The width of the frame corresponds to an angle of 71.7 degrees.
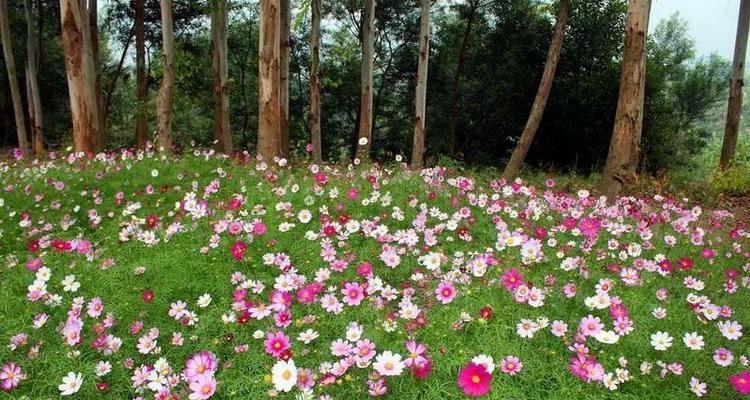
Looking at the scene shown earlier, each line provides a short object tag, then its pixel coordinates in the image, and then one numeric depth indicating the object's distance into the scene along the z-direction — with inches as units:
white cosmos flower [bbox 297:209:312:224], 169.6
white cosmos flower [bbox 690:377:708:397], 92.0
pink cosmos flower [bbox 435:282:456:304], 114.7
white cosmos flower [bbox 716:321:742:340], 106.4
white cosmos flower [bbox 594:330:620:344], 96.2
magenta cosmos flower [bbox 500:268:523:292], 116.5
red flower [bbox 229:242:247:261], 144.2
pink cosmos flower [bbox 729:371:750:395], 86.6
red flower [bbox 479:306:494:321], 108.6
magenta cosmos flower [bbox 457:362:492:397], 84.2
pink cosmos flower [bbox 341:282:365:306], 118.4
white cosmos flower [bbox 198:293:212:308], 123.9
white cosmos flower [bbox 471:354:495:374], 88.1
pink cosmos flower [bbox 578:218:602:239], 152.1
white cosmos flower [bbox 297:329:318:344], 105.9
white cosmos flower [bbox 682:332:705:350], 100.3
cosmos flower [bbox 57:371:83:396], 96.8
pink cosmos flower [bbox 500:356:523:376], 93.2
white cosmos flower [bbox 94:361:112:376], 106.4
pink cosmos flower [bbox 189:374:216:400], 89.6
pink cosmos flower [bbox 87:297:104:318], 121.9
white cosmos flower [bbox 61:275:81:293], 128.6
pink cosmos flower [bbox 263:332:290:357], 100.2
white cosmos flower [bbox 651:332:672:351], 98.9
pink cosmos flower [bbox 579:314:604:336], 98.2
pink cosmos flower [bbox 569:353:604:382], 90.7
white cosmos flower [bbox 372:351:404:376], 91.2
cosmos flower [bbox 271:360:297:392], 87.8
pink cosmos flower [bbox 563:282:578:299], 115.7
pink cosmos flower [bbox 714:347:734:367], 98.1
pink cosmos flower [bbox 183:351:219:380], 96.7
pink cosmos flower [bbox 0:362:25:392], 100.4
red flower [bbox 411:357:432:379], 92.8
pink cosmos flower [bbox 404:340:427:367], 93.6
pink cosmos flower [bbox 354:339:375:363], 98.5
